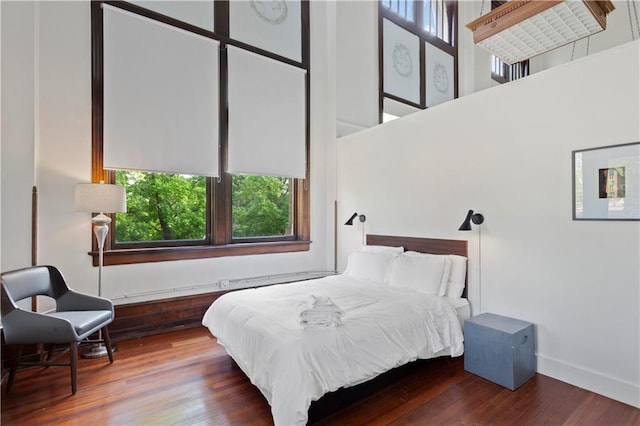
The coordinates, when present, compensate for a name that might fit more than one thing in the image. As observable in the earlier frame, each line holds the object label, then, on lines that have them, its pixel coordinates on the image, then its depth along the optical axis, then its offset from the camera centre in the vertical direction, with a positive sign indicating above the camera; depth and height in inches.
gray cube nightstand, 92.1 -41.0
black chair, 89.3 -31.4
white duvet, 71.5 -33.3
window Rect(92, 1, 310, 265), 129.6 +15.3
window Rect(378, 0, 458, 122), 209.9 +112.2
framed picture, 84.7 +8.4
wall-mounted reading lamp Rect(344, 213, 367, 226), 168.7 -2.8
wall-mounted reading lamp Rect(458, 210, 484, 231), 115.7 -2.5
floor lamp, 109.8 +2.6
